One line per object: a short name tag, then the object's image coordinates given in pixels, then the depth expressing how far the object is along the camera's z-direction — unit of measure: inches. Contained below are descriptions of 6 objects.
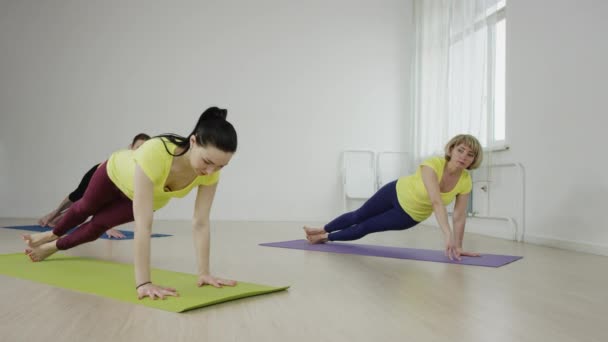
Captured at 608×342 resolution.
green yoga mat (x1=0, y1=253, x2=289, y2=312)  62.3
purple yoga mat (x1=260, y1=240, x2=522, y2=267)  105.8
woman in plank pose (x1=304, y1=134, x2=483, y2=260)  110.0
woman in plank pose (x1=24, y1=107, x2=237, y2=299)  62.7
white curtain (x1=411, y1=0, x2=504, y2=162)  180.1
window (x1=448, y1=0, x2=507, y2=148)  174.1
